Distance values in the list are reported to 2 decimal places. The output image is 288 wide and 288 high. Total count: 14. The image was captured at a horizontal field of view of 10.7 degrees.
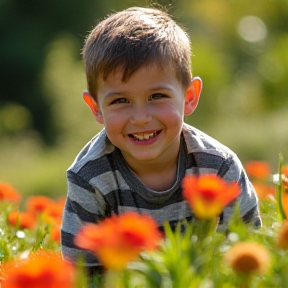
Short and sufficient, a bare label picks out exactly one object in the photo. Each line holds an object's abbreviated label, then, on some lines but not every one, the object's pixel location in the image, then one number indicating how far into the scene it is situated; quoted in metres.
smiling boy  4.73
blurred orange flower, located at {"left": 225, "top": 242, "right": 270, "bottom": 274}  2.29
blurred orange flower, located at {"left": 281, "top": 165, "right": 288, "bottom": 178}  4.39
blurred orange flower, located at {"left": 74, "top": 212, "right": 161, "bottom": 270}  2.22
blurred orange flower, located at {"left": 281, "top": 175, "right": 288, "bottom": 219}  4.25
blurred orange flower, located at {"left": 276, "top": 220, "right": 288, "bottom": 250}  2.48
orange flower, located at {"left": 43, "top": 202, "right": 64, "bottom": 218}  5.73
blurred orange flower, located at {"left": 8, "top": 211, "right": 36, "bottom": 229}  5.24
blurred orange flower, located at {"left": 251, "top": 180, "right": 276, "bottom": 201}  5.98
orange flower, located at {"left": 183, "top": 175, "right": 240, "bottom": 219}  2.64
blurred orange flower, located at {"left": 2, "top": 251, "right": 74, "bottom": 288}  1.95
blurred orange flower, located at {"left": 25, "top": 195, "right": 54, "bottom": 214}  5.86
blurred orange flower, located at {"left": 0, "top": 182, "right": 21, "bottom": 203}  5.60
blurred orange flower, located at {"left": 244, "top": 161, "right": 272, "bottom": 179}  6.59
